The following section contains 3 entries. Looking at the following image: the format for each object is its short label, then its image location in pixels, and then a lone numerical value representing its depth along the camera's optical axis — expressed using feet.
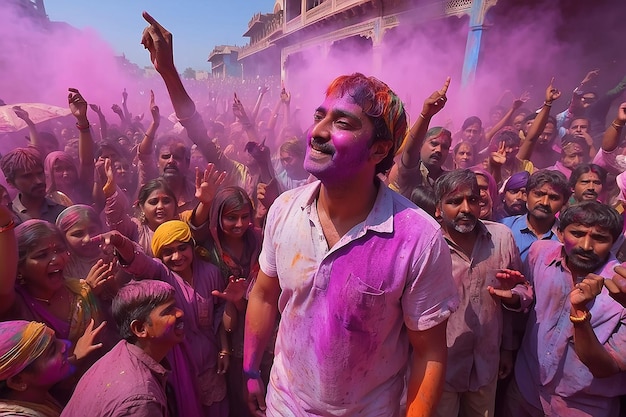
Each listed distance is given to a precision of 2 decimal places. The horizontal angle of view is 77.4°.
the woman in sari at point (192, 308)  6.93
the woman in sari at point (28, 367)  4.96
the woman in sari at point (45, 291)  5.96
